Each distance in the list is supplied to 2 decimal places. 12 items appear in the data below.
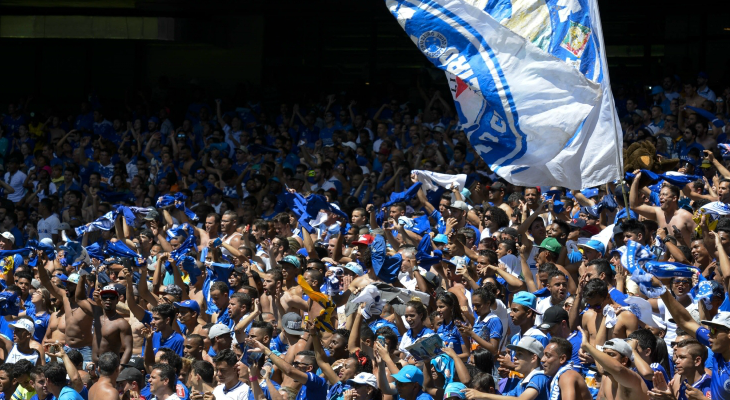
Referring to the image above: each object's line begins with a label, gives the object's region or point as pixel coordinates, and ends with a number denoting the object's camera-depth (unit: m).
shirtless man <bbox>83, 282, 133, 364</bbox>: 17.67
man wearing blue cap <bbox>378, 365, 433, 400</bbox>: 12.23
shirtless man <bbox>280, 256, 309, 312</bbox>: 17.37
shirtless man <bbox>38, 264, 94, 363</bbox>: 18.42
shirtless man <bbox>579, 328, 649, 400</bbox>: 10.64
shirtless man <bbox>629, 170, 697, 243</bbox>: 17.52
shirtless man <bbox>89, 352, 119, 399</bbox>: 14.23
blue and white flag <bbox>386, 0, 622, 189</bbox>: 15.16
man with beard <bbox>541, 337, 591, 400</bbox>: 11.33
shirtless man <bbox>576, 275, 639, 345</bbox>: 13.21
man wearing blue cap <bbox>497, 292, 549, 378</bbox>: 14.26
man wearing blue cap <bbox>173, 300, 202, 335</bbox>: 17.27
